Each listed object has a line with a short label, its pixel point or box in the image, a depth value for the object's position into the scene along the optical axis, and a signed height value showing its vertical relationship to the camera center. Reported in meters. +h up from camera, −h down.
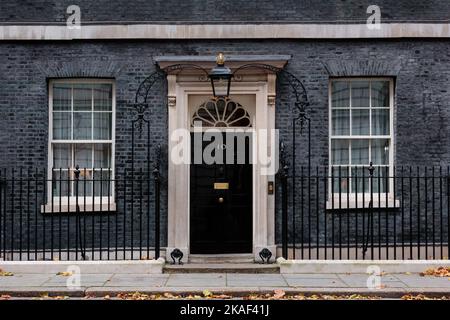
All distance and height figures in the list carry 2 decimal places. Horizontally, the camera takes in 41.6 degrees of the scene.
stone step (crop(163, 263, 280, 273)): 10.12 -1.79
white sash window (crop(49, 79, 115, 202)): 11.30 +0.66
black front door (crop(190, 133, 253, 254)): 11.19 -0.77
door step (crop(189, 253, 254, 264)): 10.89 -1.75
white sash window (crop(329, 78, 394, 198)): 11.41 +0.72
